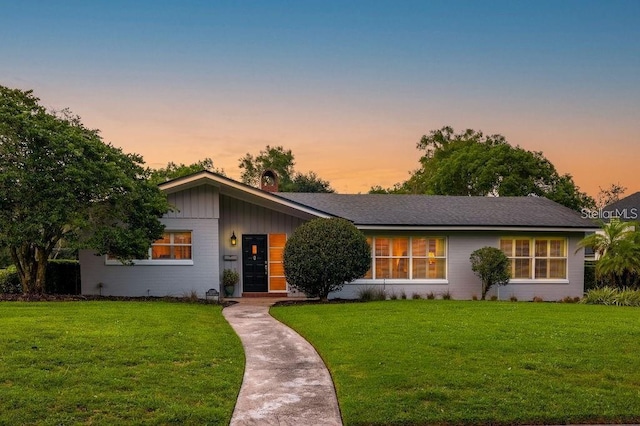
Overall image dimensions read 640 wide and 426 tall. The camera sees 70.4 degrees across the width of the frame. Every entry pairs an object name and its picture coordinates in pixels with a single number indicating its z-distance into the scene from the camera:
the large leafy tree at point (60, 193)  12.34
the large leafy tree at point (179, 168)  40.94
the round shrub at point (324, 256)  13.88
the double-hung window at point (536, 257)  17.70
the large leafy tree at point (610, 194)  67.06
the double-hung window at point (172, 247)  15.87
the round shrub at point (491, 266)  16.28
